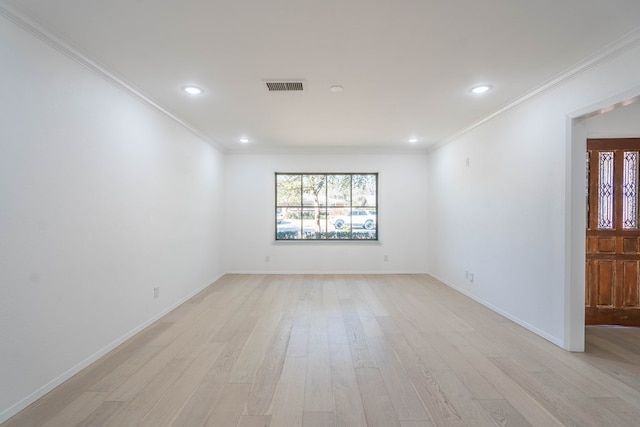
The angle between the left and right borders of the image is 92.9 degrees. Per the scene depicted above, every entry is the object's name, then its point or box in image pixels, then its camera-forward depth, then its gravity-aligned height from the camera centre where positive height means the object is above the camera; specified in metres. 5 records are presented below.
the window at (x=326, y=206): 6.18 +0.10
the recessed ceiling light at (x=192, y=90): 3.01 +1.22
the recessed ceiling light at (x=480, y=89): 2.99 +1.23
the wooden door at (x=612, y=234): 3.35 -0.25
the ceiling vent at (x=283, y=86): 2.90 +1.22
